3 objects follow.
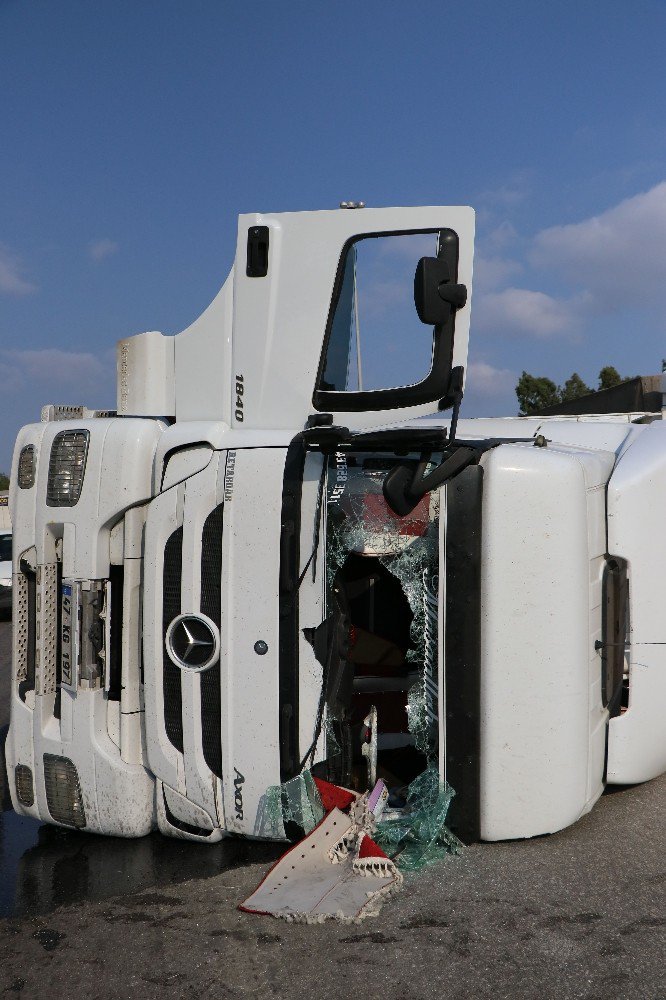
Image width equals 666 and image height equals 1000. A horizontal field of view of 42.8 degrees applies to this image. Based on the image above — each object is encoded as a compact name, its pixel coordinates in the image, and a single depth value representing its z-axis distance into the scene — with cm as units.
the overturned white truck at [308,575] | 307
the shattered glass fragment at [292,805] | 322
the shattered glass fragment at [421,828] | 315
